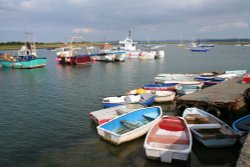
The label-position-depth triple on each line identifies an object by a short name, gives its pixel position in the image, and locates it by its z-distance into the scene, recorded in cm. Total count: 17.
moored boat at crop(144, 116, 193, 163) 784
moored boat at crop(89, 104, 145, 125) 1172
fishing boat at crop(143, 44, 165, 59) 5619
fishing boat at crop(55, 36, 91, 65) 4444
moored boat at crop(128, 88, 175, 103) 1596
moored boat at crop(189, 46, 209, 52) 8672
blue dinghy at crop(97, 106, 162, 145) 962
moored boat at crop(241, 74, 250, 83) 1739
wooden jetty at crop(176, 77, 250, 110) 1230
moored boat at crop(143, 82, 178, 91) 1847
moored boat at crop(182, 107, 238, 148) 891
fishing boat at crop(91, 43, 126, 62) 4924
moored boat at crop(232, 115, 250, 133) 952
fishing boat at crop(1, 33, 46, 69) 3924
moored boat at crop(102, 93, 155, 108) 1418
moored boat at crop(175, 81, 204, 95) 1755
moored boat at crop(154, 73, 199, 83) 2187
